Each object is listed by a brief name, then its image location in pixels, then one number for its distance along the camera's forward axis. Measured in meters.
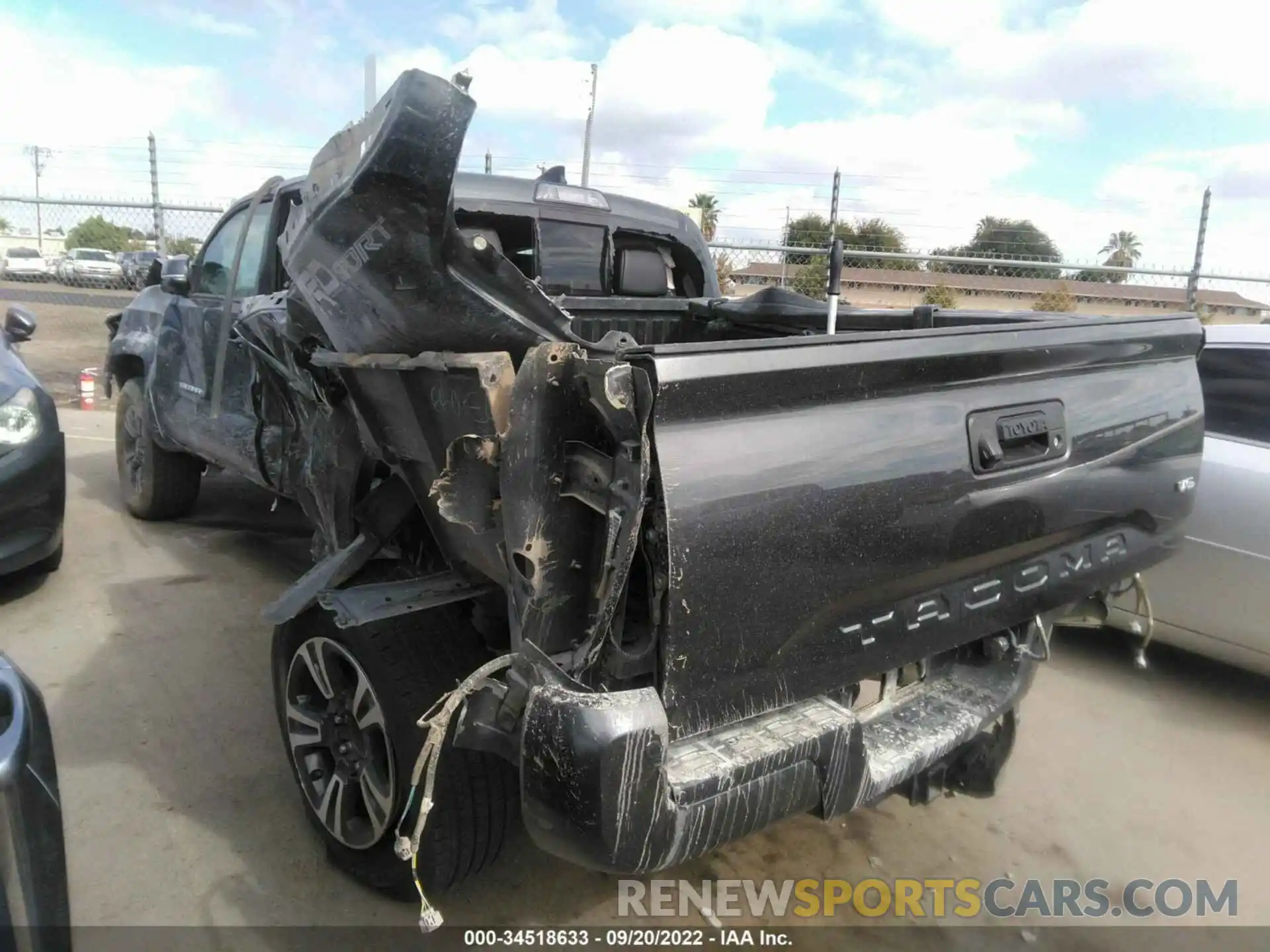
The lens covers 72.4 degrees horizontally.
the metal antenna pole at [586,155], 11.14
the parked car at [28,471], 4.06
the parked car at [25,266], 19.92
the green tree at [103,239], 19.66
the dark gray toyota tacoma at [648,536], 1.65
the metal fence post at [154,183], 10.67
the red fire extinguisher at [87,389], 9.40
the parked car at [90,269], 16.86
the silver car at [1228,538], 3.62
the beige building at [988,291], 10.95
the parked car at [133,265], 12.07
